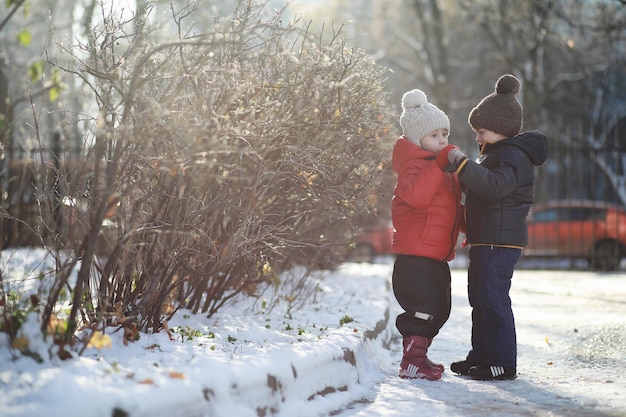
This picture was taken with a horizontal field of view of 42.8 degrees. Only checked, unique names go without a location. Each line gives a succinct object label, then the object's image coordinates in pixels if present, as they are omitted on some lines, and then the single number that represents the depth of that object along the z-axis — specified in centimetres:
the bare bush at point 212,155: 397
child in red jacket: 467
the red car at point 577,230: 1628
